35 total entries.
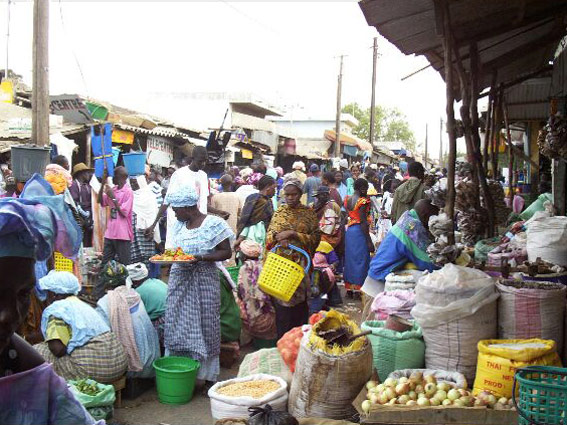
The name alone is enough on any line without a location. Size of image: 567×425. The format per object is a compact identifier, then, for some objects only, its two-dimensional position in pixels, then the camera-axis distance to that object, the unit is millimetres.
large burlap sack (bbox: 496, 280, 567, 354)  3594
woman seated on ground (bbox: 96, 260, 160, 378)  5418
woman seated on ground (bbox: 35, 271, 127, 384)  4875
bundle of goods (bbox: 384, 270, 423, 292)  4660
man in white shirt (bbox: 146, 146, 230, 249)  8805
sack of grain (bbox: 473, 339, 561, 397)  3332
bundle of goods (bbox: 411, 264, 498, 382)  3660
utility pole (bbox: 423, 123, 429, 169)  71688
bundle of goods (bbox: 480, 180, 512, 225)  6945
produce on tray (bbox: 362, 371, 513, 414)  3318
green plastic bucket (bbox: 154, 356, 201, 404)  5270
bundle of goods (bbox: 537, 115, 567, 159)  5594
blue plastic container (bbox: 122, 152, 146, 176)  10766
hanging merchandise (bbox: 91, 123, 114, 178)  9734
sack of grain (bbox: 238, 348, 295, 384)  4559
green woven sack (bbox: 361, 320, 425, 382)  3912
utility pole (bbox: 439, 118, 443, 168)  66312
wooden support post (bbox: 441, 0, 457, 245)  4270
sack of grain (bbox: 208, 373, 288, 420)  3975
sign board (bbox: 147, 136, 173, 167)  15284
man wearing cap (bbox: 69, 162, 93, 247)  9606
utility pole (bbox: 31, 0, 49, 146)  8188
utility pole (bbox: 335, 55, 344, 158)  27791
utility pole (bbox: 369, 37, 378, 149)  33500
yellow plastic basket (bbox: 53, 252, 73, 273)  7043
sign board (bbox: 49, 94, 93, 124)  12188
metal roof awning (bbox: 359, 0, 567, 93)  4398
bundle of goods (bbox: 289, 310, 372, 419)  3758
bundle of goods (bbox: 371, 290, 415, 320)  4363
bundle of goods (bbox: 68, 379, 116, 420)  4609
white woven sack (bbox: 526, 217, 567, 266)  4543
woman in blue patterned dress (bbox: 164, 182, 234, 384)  5469
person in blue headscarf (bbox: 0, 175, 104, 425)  1555
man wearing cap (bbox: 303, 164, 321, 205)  12813
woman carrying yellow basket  5887
